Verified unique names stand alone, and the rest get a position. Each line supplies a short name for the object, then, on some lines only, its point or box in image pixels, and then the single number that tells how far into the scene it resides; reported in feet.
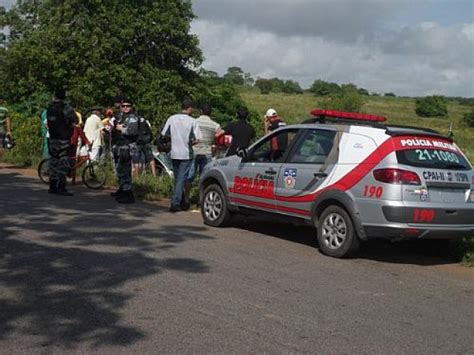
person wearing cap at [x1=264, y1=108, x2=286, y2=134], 41.65
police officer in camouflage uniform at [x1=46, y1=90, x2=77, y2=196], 40.91
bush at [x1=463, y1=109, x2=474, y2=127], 195.62
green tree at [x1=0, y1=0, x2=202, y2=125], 91.15
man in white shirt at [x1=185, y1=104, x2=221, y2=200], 39.63
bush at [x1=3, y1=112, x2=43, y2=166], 59.52
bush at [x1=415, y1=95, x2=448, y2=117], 220.82
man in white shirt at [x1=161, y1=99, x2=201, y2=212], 36.01
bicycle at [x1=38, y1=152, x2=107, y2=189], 45.19
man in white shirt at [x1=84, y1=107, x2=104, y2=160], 50.26
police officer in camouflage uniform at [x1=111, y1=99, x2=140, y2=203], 38.75
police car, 24.89
